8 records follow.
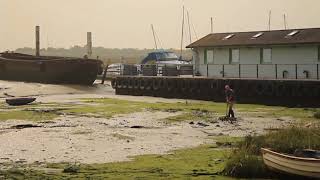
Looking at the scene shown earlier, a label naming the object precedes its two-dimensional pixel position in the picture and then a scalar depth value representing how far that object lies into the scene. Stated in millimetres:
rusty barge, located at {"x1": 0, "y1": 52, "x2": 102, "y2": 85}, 59500
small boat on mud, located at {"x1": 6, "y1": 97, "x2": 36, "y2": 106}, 38625
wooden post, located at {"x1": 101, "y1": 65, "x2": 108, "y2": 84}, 60912
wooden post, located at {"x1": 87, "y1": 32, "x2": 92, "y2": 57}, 78900
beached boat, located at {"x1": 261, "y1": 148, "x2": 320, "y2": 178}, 13727
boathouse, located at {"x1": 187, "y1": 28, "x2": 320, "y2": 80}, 40406
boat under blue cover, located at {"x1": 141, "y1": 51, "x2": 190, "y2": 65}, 62406
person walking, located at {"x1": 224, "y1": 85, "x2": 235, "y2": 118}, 29547
